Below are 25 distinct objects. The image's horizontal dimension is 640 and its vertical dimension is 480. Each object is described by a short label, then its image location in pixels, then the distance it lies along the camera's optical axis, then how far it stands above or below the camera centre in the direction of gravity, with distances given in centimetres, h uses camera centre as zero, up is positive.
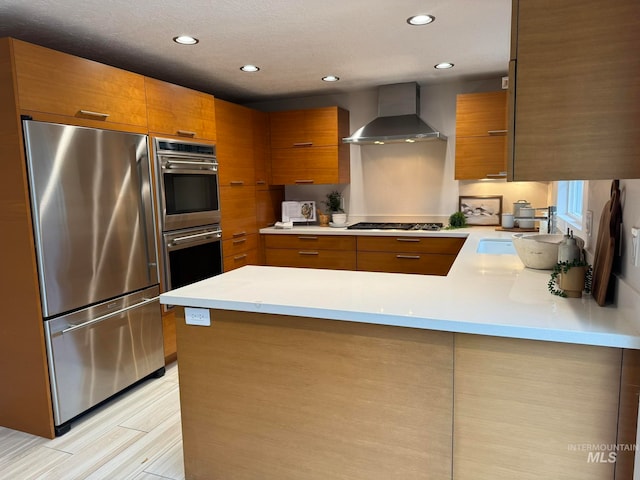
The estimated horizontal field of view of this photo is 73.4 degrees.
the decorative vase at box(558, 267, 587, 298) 154 -34
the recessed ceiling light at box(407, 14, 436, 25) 243 +98
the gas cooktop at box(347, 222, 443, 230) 412 -34
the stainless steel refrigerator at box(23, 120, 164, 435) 227 -35
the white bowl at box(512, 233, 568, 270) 207 -31
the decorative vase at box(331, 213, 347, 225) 453 -27
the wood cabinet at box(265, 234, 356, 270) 420 -57
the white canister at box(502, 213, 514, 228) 379 -28
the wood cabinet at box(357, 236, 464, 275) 383 -57
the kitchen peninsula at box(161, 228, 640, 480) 128 -63
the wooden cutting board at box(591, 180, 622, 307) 142 -20
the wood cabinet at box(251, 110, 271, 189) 438 +49
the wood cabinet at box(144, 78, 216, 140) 296 +65
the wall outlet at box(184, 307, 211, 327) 173 -48
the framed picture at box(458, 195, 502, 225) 421 -19
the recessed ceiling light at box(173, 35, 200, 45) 267 +99
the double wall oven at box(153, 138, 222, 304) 305 -9
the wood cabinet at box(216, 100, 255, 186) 380 +48
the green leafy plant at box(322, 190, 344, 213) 476 -9
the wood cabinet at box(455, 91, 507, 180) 379 +48
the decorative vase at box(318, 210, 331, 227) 468 -28
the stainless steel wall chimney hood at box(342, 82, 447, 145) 398 +68
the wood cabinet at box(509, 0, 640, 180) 110 +26
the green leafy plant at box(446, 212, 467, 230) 413 -30
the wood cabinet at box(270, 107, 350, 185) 436 +50
